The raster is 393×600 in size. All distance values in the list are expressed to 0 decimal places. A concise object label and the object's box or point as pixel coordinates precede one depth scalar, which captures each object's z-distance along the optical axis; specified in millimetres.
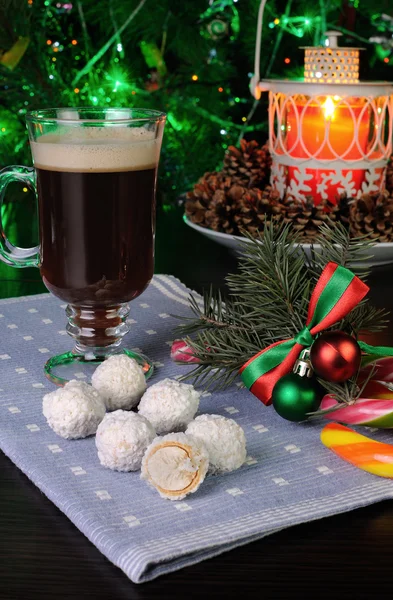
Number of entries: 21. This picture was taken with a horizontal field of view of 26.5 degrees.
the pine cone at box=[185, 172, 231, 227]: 1509
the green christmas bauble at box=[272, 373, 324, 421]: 838
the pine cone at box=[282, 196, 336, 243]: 1369
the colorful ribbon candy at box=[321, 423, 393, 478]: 757
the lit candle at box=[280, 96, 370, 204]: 1415
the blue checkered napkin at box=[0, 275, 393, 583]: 644
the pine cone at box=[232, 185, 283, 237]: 1404
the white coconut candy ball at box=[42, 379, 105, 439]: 806
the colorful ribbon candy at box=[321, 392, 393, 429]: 806
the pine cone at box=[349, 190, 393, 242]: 1373
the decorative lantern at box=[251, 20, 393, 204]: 1409
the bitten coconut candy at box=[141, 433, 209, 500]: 707
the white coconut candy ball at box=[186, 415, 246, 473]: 749
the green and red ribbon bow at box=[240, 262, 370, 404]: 866
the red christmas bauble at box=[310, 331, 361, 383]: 830
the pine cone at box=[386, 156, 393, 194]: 1558
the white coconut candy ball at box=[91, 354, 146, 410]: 878
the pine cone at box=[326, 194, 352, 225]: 1392
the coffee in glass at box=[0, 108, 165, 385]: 947
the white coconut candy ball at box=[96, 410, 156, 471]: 745
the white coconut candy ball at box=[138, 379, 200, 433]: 815
